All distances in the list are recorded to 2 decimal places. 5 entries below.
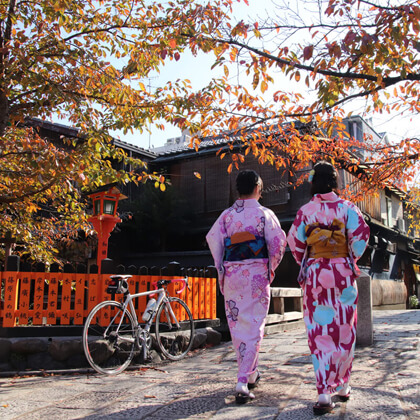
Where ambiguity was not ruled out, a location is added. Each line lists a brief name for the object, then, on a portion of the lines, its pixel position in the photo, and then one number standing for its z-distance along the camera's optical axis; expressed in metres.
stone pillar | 6.29
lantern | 9.05
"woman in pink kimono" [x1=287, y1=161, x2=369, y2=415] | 3.45
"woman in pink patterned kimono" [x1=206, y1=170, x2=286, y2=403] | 3.90
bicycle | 5.49
